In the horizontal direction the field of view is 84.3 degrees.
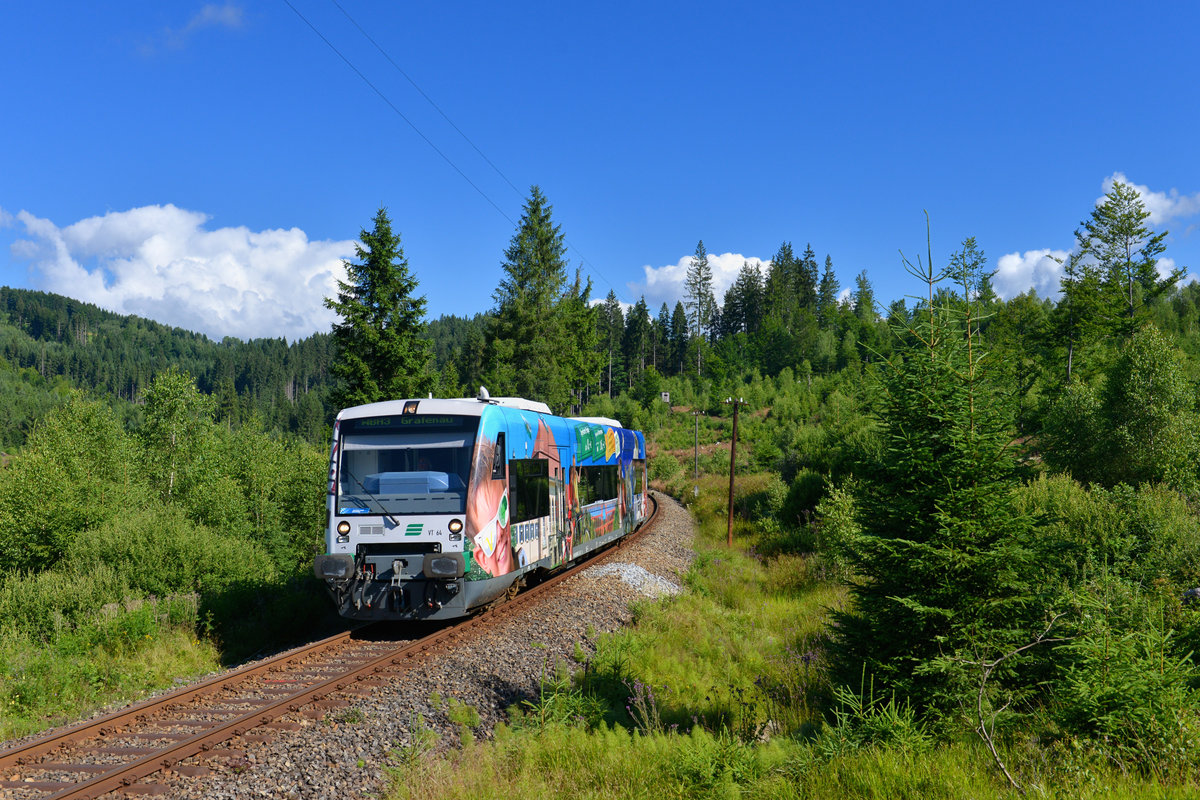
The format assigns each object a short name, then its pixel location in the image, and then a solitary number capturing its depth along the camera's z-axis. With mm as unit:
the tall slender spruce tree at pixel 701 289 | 111250
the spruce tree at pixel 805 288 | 114250
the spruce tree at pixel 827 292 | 112400
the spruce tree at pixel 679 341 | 116562
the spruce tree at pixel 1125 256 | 42156
